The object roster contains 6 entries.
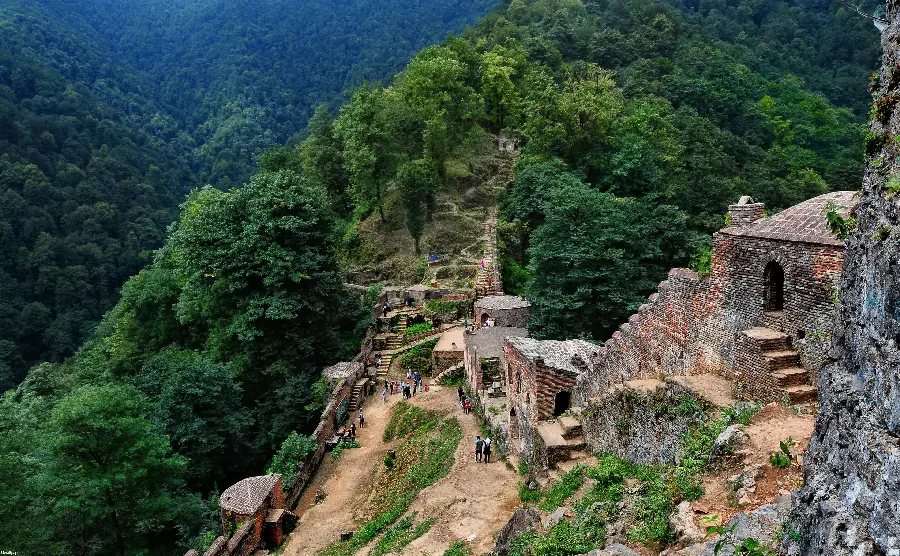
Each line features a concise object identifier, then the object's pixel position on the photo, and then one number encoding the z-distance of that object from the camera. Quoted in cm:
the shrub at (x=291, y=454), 2102
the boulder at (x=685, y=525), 770
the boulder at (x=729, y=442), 869
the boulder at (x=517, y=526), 1124
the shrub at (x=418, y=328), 3114
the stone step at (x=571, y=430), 1494
